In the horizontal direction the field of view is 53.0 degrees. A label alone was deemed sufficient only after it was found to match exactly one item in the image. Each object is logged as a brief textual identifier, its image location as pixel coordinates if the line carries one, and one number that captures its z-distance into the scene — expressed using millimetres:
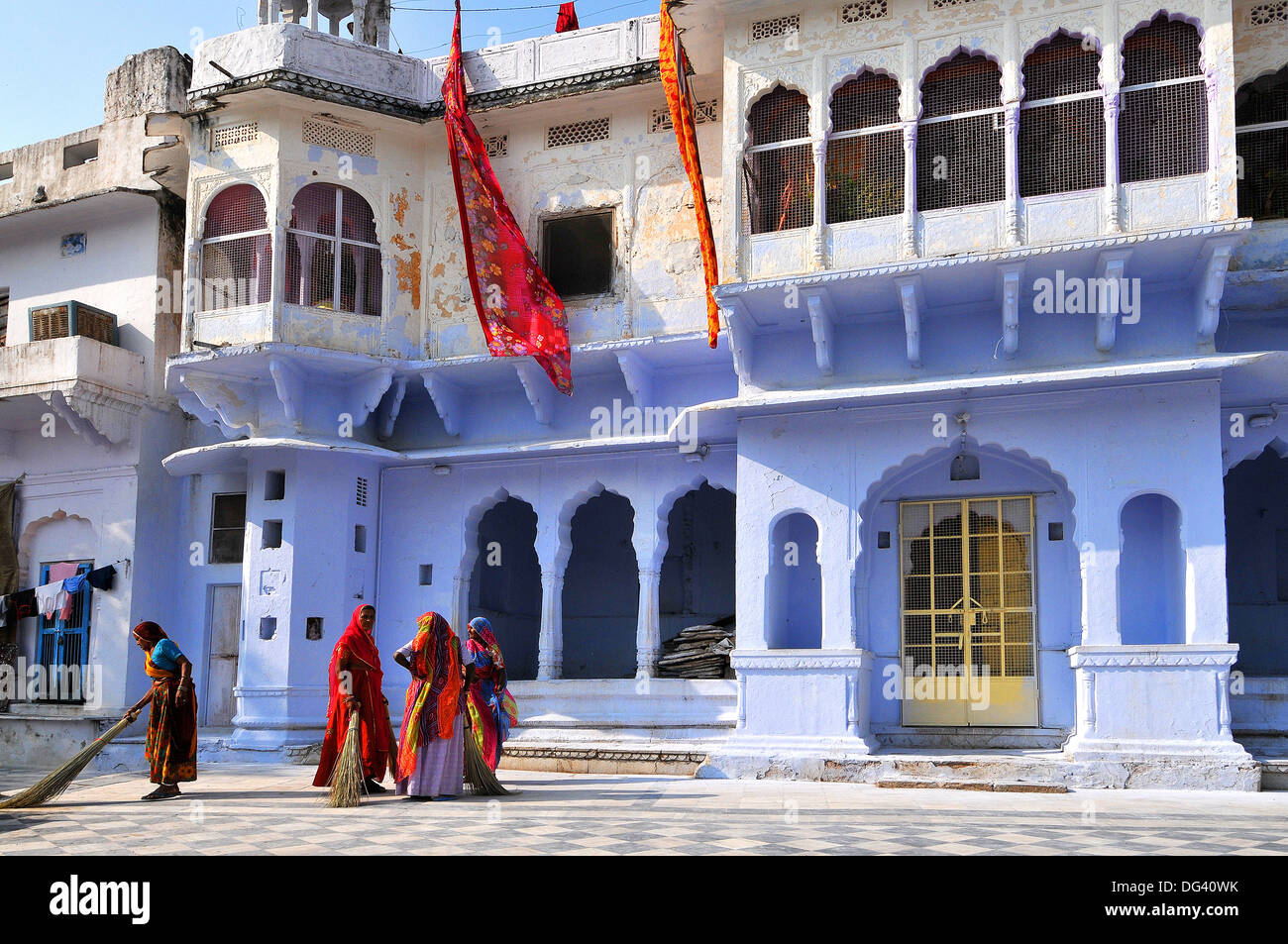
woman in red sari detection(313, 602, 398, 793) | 9445
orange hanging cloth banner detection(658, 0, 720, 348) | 12453
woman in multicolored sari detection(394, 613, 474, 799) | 9062
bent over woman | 9508
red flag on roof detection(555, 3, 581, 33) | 15719
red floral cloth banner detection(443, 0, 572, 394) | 13539
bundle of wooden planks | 13414
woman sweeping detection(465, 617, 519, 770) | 9961
